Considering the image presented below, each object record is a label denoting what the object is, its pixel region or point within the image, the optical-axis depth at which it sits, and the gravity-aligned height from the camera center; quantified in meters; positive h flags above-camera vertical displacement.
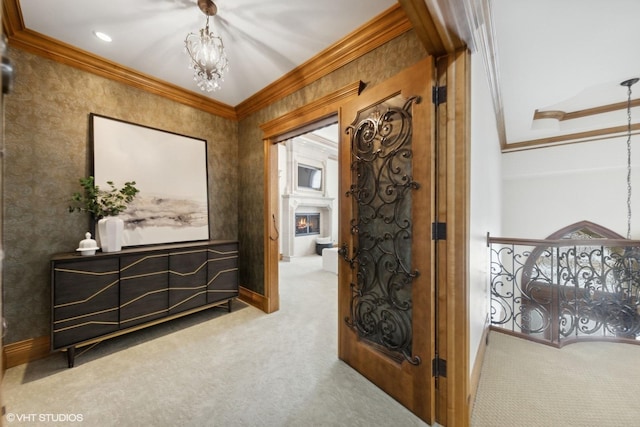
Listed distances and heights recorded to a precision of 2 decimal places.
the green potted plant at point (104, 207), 2.47 +0.08
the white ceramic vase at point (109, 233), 2.47 -0.17
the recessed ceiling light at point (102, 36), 2.28 +1.58
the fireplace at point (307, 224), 7.64 -0.29
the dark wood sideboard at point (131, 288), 2.14 -0.70
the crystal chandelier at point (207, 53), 2.05 +1.33
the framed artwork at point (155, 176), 2.66 +0.44
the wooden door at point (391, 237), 1.70 -0.17
